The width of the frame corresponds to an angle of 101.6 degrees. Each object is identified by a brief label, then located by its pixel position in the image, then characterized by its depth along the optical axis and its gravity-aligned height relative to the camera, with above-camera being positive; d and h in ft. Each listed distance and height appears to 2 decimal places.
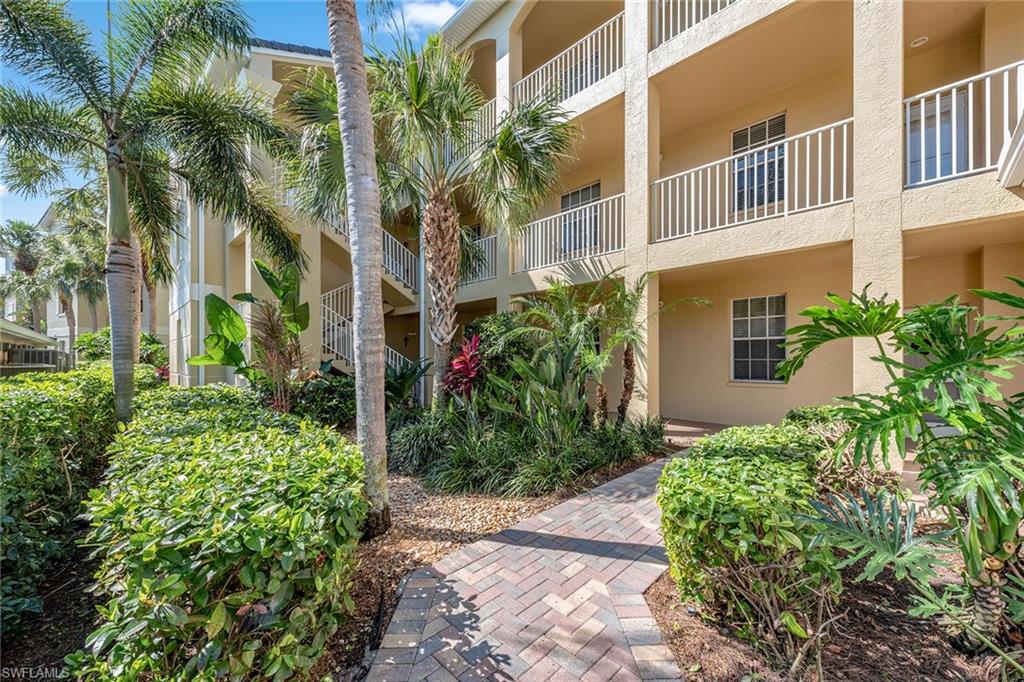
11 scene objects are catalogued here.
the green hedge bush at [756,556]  8.02 -4.58
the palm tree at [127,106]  20.72 +12.65
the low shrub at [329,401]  30.60 -4.82
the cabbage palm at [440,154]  20.71 +10.06
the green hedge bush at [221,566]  6.09 -3.62
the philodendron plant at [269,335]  26.32 +0.12
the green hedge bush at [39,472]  9.80 -4.17
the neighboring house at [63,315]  92.27 +6.08
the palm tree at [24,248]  93.45 +21.01
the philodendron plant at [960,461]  6.96 -2.34
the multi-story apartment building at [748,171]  18.74 +9.42
